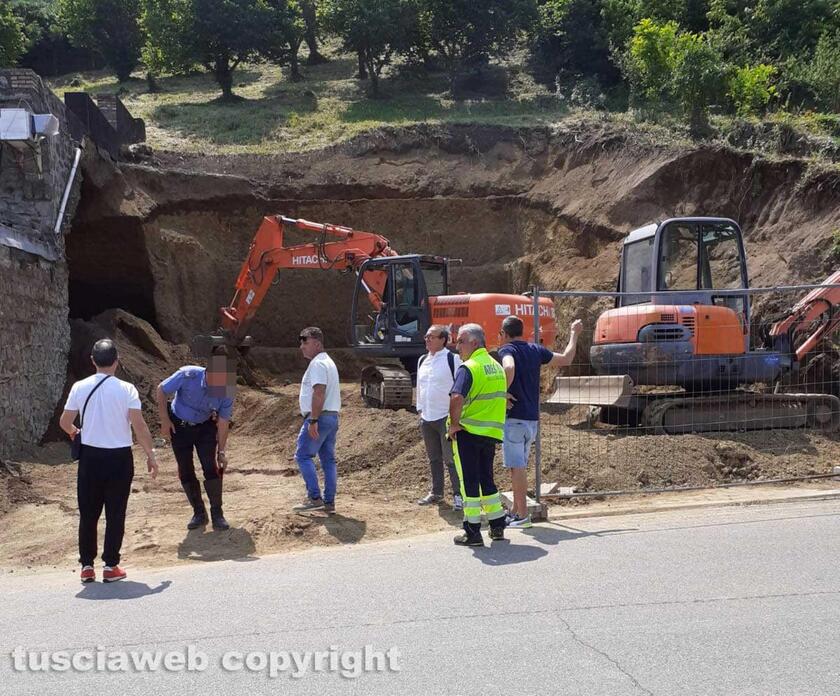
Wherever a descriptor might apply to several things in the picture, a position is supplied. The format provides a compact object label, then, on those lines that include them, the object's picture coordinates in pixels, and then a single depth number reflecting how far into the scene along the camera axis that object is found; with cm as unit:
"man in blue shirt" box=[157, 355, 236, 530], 766
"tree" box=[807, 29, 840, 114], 2340
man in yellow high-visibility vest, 695
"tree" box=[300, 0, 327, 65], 4305
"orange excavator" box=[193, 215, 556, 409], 1398
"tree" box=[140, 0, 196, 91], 3744
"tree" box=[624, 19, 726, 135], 2255
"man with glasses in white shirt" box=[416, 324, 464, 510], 829
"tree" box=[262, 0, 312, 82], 3884
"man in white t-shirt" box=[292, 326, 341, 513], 799
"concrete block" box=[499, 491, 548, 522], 800
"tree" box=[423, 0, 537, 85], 3456
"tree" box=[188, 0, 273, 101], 3712
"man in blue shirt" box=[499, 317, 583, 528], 761
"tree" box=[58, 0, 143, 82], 4388
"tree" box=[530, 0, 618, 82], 3388
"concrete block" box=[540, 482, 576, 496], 893
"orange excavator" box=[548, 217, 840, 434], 1157
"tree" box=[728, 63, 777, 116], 2300
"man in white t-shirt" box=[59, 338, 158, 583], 632
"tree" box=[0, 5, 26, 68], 3859
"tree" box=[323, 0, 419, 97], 3491
